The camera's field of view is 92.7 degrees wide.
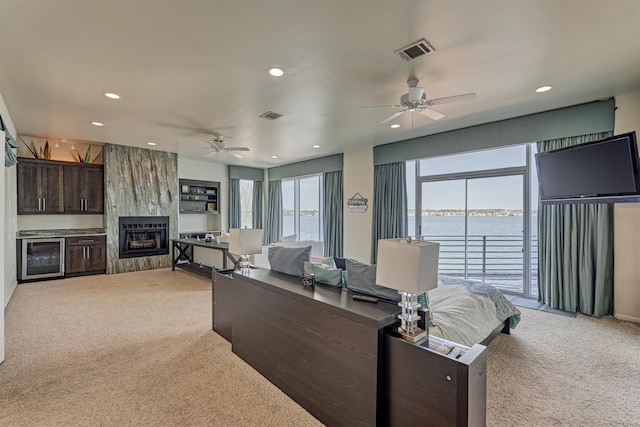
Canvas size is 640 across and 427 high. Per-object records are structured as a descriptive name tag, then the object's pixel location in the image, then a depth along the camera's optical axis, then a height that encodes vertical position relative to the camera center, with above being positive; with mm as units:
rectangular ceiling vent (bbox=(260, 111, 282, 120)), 4418 +1444
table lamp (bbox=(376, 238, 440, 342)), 1624 -327
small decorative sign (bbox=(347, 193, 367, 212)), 6836 +220
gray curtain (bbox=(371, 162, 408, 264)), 6160 +219
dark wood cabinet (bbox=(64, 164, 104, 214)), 6262 +511
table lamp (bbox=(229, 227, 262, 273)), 3088 -318
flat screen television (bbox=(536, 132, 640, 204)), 3248 +479
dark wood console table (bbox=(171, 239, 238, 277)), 5582 -864
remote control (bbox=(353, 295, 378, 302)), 2053 -581
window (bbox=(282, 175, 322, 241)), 8422 +161
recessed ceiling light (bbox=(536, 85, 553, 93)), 3516 +1449
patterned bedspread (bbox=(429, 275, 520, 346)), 2439 -893
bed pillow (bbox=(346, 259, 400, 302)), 2064 -505
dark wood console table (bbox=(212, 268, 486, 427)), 1551 -910
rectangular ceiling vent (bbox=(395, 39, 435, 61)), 2582 +1427
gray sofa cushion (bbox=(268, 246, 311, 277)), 2818 -440
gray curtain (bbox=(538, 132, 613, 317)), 3982 -570
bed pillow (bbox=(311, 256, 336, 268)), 3413 -555
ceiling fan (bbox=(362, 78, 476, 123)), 3100 +1196
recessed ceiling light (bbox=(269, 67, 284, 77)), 3061 +1440
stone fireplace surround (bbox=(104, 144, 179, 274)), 6586 +494
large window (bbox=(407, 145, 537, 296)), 4918 -2
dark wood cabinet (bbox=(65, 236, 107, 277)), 6117 -876
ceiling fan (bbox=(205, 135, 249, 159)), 5517 +1268
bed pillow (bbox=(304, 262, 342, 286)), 2453 -496
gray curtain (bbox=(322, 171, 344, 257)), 7331 -4
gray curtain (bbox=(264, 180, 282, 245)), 9156 -35
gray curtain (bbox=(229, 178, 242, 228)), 8805 +242
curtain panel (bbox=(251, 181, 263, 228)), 9398 +273
